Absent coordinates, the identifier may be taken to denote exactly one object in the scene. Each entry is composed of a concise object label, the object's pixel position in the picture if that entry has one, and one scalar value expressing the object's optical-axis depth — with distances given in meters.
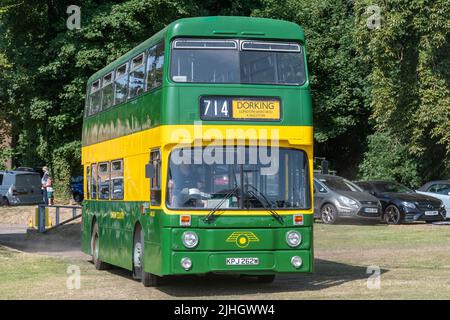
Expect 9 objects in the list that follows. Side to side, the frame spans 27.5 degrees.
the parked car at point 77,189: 52.59
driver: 14.19
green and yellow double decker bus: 14.14
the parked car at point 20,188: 49.84
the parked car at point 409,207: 32.62
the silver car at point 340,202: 31.20
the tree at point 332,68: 48.88
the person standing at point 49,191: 40.85
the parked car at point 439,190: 34.47
